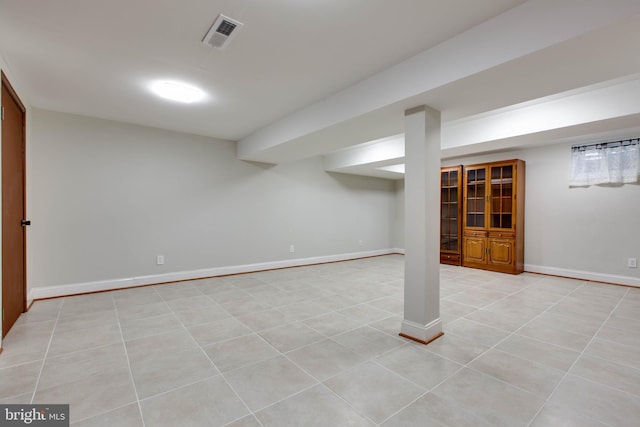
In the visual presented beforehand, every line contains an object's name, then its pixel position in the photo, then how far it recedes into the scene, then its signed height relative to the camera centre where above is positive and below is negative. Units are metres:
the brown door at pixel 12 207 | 2.54 +0.02
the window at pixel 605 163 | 4.36 +0.82
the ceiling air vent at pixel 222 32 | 1.91 +1.27
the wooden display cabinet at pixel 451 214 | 5.98 -0.01
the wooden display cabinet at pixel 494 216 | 5.21 -0.05
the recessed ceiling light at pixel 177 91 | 2.88 +1.27
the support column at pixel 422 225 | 2.52 -0.11
